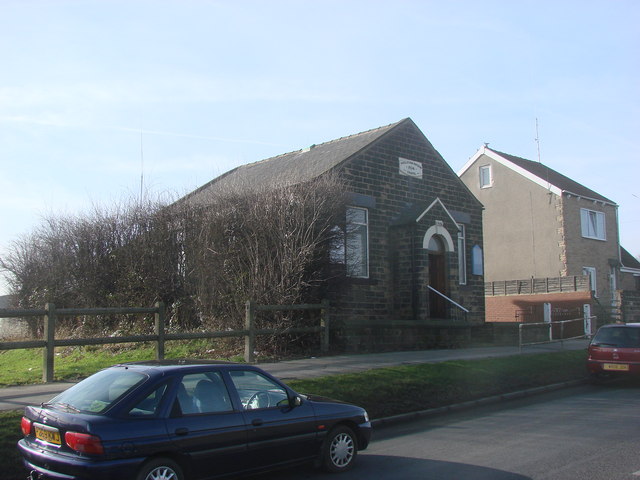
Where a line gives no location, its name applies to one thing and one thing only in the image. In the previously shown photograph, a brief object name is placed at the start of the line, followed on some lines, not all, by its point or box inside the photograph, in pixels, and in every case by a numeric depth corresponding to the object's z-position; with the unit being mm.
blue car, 5484
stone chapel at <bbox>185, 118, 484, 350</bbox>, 19422
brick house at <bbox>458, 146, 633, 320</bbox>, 32875
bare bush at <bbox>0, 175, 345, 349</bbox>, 14891
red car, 13992
